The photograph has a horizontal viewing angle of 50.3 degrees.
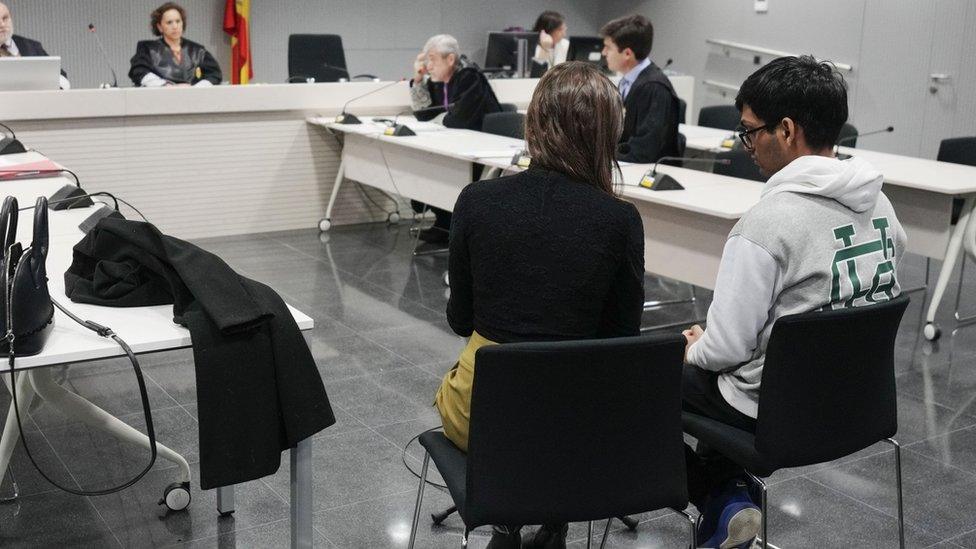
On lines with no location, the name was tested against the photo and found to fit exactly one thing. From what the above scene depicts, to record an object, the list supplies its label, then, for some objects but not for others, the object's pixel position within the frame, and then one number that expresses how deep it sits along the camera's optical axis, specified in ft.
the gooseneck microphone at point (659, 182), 13.58
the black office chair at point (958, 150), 17.12
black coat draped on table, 6.63
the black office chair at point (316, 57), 26.22
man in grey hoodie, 6.63
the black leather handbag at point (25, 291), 6.22
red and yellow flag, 29.84
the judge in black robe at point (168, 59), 21.35
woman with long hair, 6.22
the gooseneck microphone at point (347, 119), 20.66
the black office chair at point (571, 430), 5.58
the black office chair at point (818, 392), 6.52
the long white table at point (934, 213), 14.47
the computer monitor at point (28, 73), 17.83
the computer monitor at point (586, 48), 26.11
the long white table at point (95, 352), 6.59
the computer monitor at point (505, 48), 26.61
